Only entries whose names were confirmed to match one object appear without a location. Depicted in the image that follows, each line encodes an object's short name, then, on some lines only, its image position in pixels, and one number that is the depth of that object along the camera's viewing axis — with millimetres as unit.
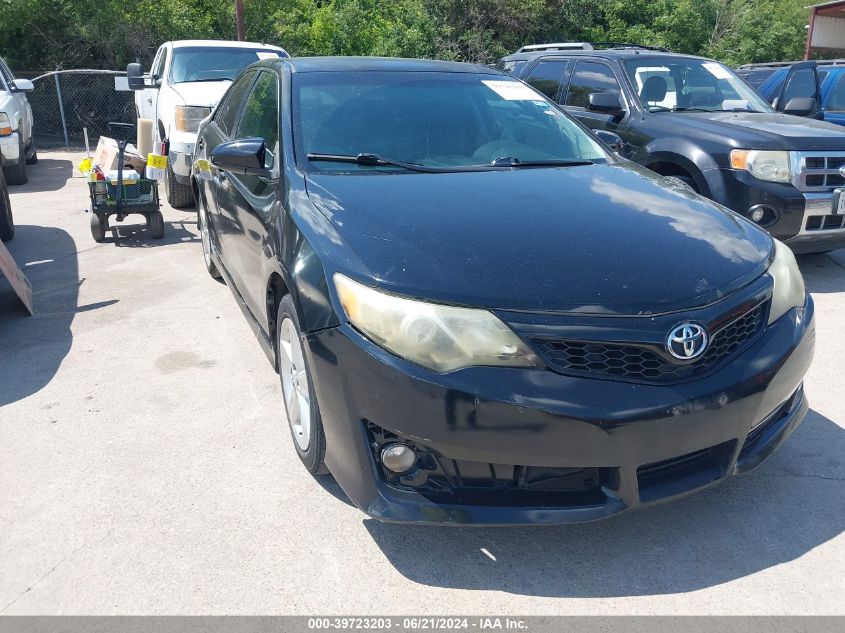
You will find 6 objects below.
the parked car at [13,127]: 10258
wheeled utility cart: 7078
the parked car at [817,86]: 8867
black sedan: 2387
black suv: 5855
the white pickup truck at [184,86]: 8297
